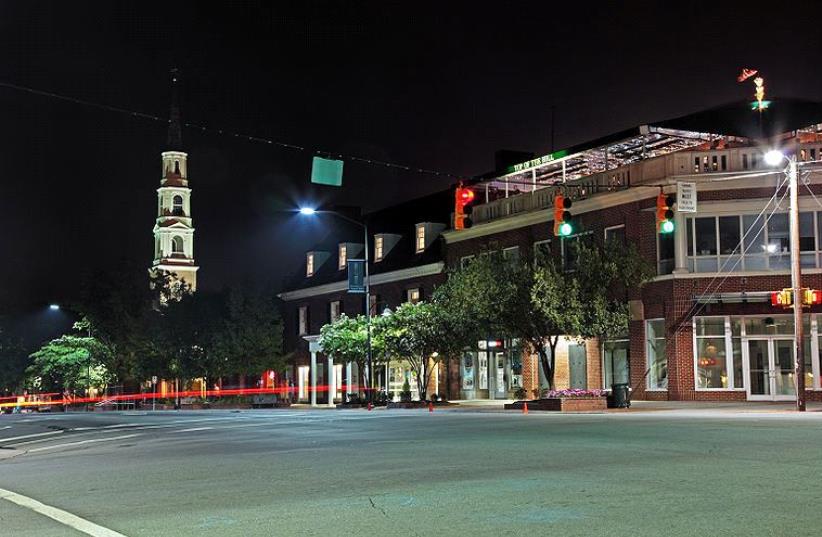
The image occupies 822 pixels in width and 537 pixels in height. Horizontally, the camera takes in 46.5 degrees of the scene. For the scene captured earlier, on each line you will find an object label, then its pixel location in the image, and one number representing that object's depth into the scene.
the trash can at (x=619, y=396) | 31.31
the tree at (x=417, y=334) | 40.28
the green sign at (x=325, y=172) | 24.70
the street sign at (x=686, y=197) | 30.61
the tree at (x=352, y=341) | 43.16
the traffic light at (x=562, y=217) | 23.03
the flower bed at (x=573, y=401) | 31.53
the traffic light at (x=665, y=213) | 23.81
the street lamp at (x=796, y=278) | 27.59
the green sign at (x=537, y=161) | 40.91
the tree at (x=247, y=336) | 56.78
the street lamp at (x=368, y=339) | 41.42
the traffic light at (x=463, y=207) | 23.02
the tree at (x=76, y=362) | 71.38
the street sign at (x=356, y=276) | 44.66
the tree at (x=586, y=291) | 32.19
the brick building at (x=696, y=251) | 34.28
